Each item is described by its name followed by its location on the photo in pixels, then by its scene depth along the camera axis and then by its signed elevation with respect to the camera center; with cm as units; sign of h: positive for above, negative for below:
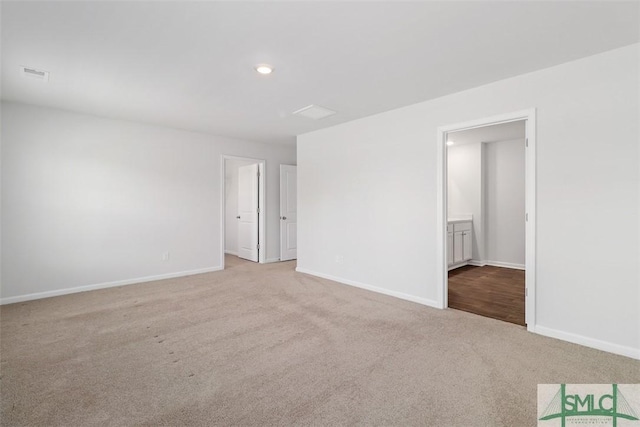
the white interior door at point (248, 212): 641 -1
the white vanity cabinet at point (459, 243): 548 -59
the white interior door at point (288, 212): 641 -1
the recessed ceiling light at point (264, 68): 273 +128
